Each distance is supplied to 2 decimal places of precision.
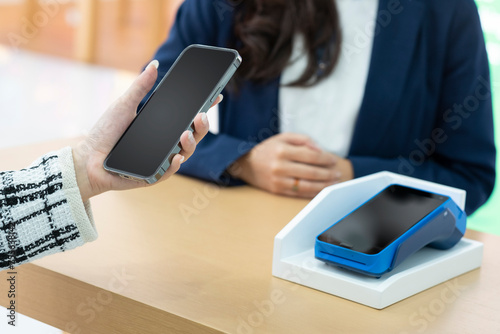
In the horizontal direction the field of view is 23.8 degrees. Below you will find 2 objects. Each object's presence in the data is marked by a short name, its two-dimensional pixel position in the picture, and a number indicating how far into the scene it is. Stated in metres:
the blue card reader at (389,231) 1.10
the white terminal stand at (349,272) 1.09
